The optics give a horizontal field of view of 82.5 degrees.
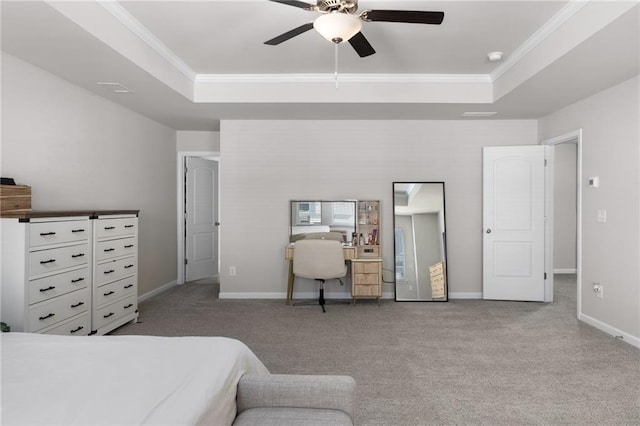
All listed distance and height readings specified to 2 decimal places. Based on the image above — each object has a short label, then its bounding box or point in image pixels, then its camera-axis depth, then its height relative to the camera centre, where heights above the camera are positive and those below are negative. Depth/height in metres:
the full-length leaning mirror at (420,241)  4.90 -0.40
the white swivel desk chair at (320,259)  4.37 -0.57
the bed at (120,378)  1.06 -0.58
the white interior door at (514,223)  4.82 -0.15
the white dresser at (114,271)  3.29 -0.58
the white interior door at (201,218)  6.01 -0.12
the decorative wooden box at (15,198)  2.67 +0.10
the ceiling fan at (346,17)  2.11 +1.15
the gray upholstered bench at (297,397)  1.42 -0.74
